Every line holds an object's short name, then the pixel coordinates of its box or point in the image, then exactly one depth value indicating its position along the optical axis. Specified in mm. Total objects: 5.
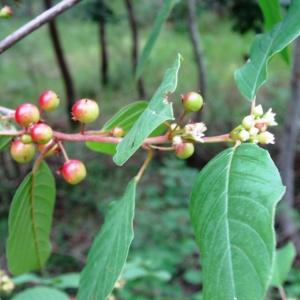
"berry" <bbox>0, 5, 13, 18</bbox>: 141
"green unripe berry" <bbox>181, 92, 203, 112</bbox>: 117
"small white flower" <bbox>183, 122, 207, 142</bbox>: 114
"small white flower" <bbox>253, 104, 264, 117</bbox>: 122
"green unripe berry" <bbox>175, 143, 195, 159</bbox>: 116
